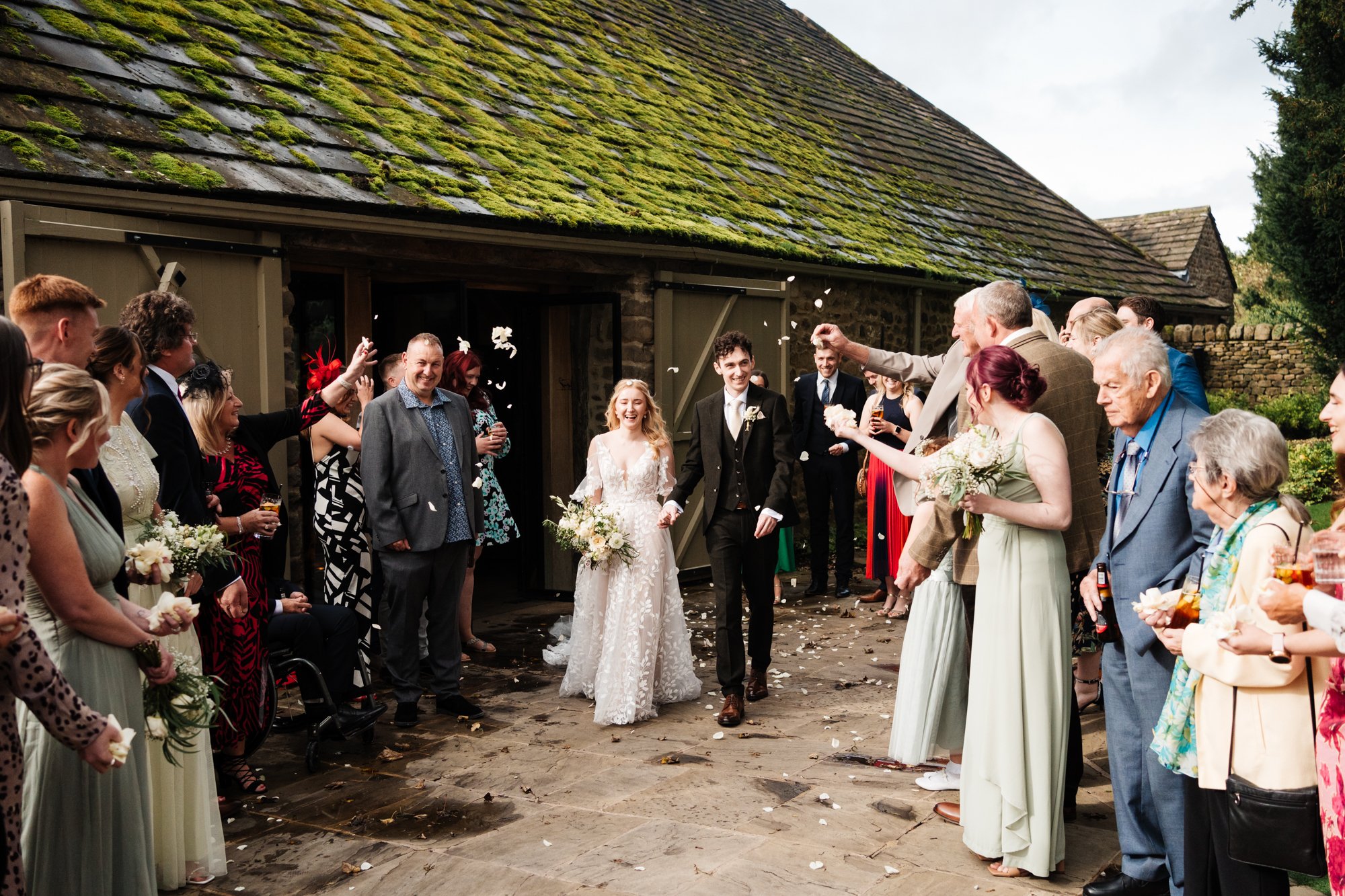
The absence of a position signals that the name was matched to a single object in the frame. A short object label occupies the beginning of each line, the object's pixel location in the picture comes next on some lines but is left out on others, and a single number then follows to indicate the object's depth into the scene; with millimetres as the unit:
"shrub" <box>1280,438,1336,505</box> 14688
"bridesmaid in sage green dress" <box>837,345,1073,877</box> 3955
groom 6270
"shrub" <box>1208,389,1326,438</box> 19797
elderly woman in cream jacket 2924
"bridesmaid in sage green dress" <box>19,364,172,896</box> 2953
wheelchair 5066
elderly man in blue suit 3725
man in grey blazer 6070
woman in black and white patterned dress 6469
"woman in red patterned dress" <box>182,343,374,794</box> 4828
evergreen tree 17469
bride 6215
